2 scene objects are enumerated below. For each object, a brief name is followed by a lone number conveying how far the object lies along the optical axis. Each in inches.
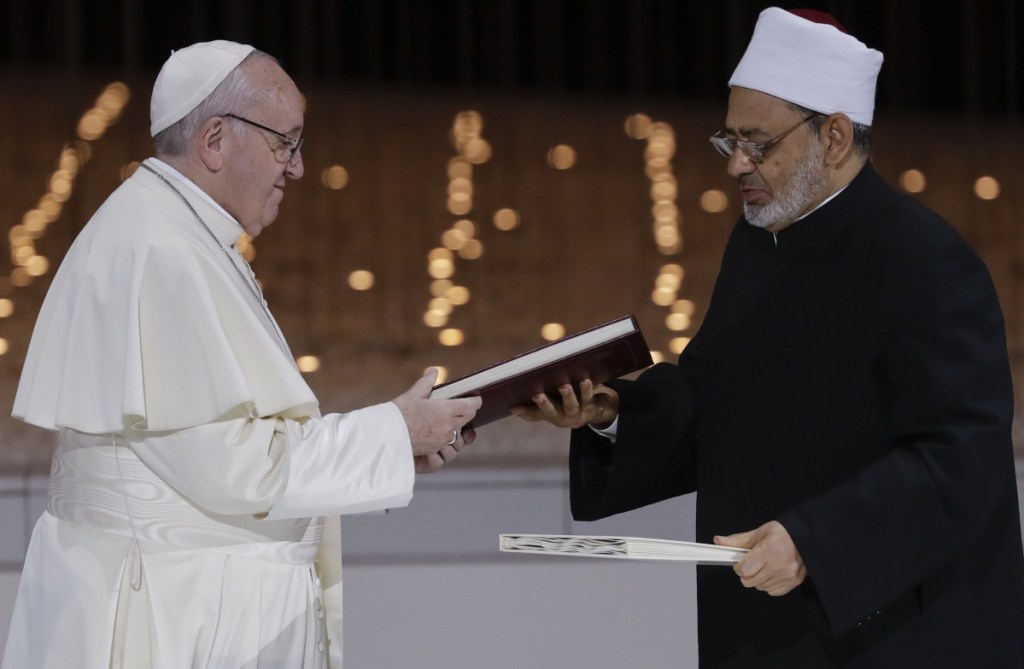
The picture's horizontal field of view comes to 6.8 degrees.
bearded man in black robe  469.1
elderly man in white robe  470.8
